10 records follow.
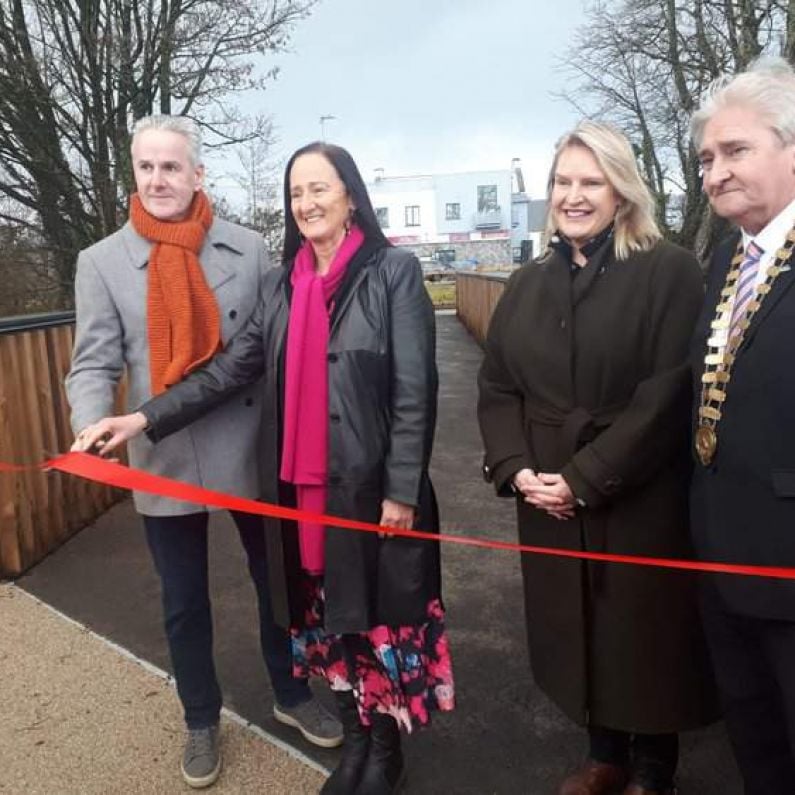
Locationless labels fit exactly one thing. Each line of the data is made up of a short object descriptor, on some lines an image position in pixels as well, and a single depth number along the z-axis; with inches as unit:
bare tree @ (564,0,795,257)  492.4
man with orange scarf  98.7
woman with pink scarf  91.7
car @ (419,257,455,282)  1477.6
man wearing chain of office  68.4
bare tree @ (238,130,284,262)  564.7
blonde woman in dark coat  86.0
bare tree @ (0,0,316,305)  388.2
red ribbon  85.1
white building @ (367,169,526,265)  2306.8
